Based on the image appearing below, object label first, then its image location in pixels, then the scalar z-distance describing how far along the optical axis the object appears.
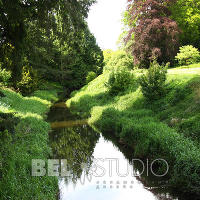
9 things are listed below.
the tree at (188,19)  23.81
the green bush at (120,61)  26.77
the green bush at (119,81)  16.55
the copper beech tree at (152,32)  19.84
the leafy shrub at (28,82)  19.98
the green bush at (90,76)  33.54
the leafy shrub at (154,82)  11.44
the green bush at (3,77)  16.89
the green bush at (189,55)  18.62
